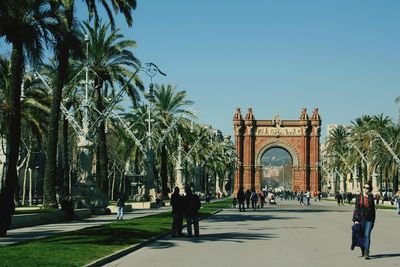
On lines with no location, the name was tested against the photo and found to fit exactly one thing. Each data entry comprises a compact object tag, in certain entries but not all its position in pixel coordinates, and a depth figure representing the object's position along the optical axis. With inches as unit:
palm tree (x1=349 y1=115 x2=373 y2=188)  3132.4
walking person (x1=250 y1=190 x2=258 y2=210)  1993.4
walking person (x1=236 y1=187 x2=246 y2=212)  1811.0
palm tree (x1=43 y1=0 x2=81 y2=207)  1029.2
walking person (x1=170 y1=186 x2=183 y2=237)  816.3
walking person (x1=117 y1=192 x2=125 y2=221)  1168.8
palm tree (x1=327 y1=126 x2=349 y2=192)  4352.9
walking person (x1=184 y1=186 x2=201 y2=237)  815.7
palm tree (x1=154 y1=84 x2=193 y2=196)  2338.8
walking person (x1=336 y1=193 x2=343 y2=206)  2606.1
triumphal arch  4845.0
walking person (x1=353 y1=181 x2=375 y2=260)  581.0
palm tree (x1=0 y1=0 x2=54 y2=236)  970.1
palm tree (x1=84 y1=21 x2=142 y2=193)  1576.0
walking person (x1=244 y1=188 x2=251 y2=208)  2087.4
